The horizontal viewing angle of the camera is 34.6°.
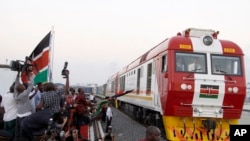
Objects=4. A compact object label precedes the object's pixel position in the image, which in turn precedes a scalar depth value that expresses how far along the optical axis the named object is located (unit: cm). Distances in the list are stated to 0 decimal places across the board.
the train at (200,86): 1059
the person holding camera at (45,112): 736
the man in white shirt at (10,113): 795
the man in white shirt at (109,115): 1453
